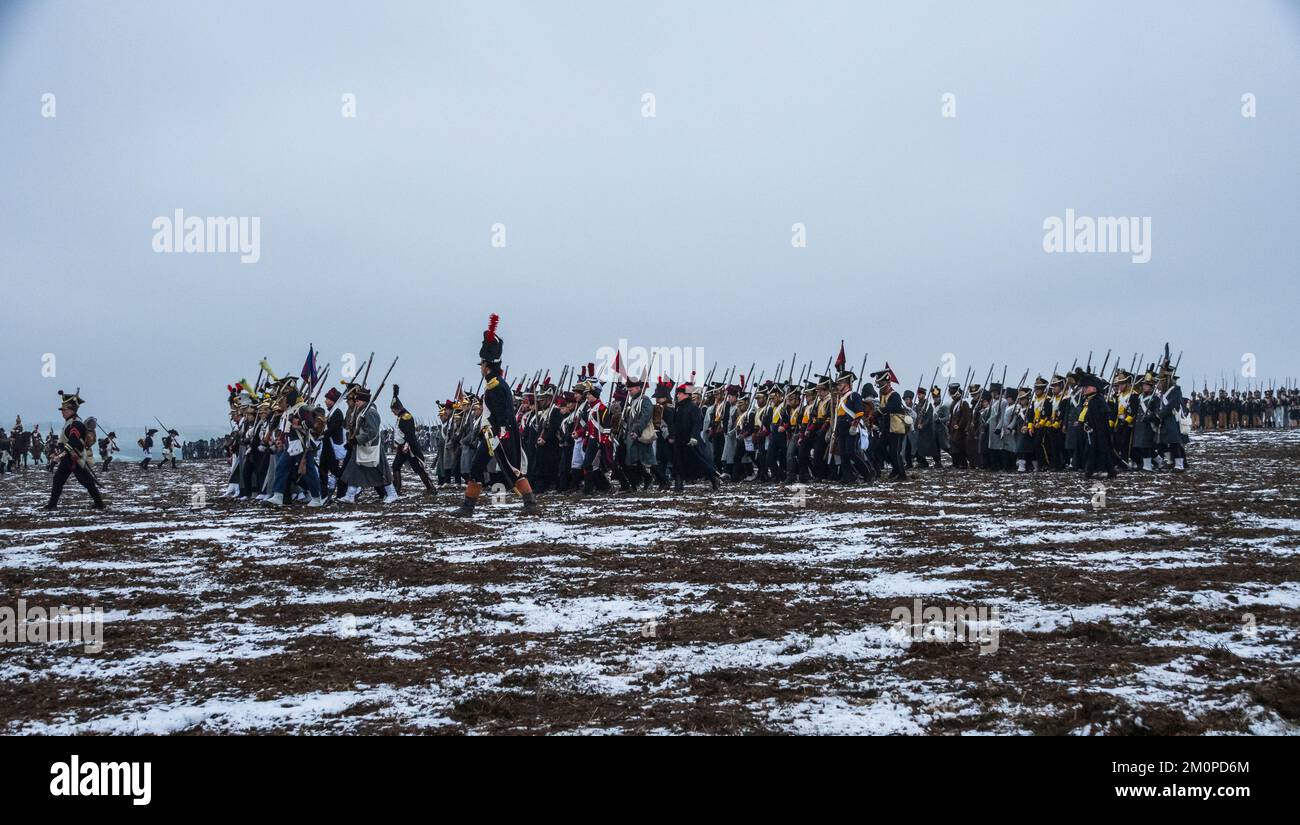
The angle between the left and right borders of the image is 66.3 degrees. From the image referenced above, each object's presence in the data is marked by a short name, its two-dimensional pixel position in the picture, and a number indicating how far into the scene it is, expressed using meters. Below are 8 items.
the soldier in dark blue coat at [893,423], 18.80
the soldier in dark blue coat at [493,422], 12.48
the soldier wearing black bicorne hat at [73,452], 15.10
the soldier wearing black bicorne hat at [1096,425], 17.12
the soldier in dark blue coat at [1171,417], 18.56
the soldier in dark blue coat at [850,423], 17.27
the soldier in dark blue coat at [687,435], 17.25
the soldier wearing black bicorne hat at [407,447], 16.34
